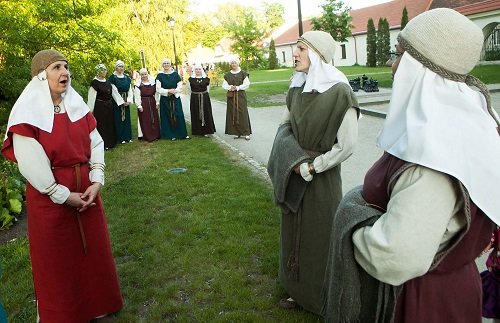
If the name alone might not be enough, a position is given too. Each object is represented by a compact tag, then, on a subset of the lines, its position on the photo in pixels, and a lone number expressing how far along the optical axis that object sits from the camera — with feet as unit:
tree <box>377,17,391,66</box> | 127.75
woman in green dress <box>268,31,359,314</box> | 10.39
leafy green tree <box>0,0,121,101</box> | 22.08
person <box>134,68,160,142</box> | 38.75
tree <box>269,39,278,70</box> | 176.72
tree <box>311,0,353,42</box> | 76.54
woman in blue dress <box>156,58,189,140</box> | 38.47
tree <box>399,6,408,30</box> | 119.65
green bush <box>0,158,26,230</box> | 19.92
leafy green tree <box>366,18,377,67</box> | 130.91
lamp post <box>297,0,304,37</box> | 51.03
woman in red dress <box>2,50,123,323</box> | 10.39
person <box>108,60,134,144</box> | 38.24
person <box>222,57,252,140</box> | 37.42
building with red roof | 90.12
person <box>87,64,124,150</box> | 36.06
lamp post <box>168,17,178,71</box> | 87.55
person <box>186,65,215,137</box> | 38.88
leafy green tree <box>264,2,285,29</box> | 256.11
